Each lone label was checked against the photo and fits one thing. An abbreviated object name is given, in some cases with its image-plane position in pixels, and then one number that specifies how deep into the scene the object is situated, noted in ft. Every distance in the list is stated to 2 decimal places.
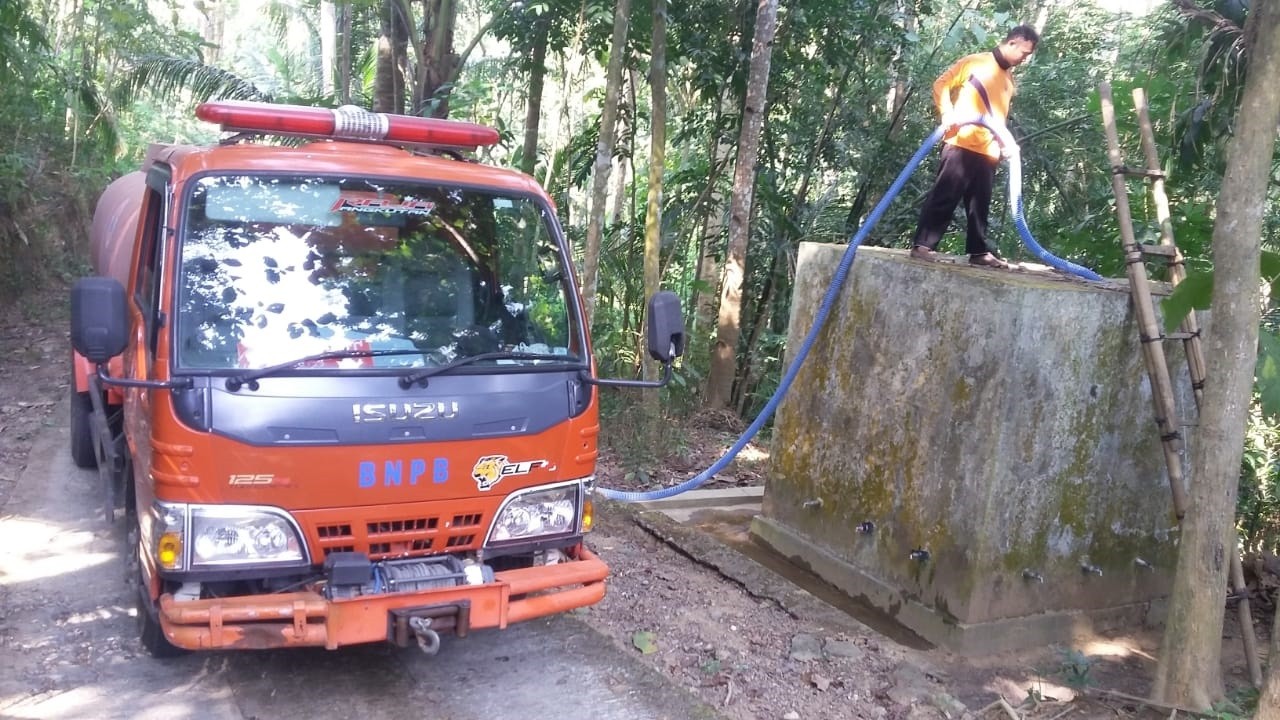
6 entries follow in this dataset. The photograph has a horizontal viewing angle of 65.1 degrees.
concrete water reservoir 15.56
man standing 17.63
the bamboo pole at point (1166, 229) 15.75
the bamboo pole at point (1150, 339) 15.44
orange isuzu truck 11.45
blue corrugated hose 17.40
